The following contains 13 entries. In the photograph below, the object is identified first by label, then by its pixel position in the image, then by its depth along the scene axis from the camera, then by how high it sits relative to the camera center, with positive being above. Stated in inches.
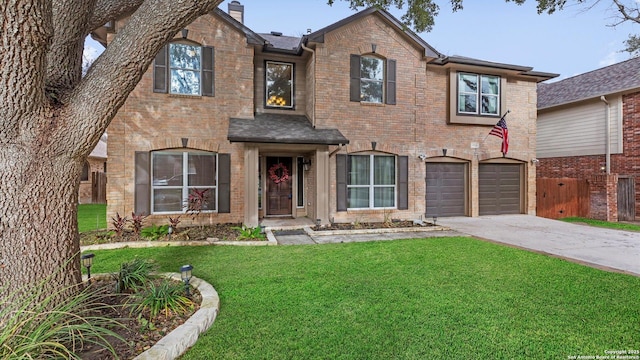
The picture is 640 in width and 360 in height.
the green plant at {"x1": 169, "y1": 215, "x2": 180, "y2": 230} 305.7 -44.0
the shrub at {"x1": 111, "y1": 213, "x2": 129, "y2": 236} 291.7 -44.9
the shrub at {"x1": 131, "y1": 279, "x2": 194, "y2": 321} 129.2 -54.9
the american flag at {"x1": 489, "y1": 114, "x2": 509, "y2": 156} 407.8 +68.2
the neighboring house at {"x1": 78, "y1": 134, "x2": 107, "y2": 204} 684.7 -10.6
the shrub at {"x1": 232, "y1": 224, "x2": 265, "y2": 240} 291.7 -54.3
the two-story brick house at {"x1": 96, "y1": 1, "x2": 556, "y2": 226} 340.8 +68.3
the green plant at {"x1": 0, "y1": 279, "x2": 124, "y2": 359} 87.3 -49.3
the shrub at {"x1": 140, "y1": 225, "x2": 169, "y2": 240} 285.5 -52.1
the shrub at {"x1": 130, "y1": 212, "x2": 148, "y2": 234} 297.3 -43.1
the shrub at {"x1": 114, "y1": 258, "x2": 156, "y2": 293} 149.5 -50.1
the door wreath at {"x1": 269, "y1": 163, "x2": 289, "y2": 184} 402.3 +10.2
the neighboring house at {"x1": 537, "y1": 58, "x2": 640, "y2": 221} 449.7 +78.4
